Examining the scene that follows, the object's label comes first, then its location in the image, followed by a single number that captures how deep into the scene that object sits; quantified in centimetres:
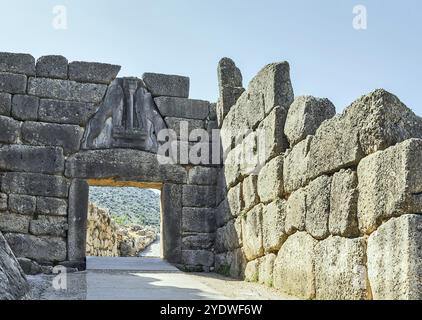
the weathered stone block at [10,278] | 399
